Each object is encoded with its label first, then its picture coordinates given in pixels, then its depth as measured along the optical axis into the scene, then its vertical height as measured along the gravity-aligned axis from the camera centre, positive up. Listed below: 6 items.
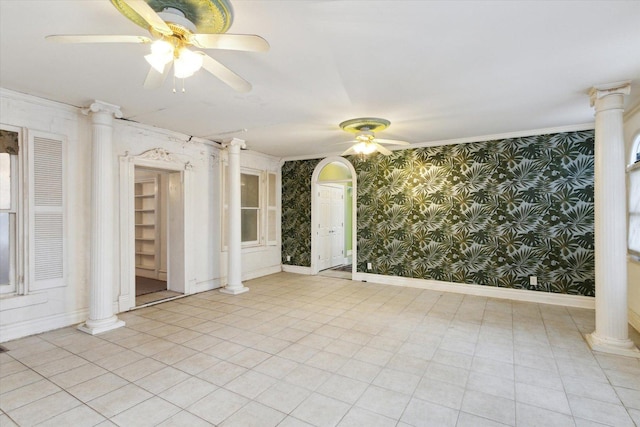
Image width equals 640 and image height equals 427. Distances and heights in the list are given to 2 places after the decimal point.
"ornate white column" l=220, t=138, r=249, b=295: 5.36 -0.08
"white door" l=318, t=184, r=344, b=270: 6.98 -0.30
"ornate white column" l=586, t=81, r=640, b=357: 3.04 -0.09
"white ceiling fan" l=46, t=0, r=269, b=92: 1.71 +1.00
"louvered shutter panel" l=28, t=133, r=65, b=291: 3.40 +0.03
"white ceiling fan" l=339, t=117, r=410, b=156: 4.07 +1.13
